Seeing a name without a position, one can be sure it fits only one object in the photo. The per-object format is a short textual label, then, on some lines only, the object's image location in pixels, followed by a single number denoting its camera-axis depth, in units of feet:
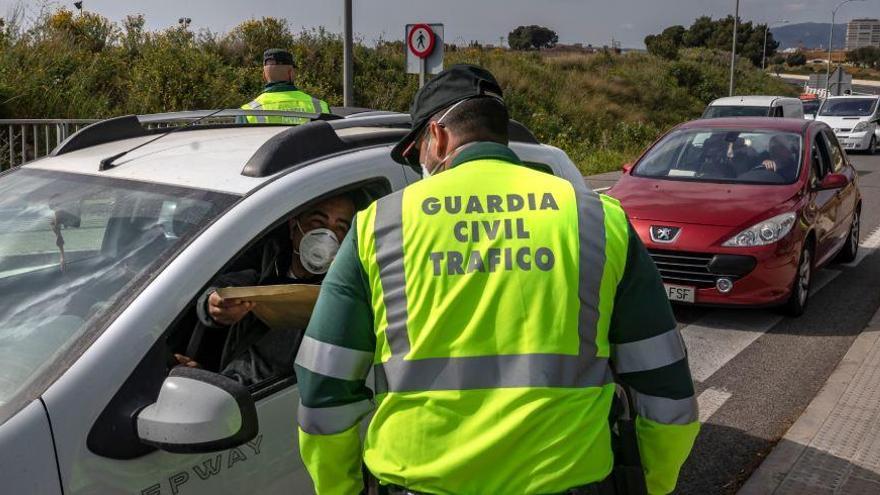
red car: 22.09
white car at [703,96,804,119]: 59.31
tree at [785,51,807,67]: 377.71
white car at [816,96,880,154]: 86.63
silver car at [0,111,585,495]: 6.37
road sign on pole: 35.53
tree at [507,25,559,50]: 273.75
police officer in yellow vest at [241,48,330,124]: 20.85
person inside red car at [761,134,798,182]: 25.18
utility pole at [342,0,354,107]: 32.81
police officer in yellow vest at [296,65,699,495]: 5.55
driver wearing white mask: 8.07
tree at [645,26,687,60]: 175.22
